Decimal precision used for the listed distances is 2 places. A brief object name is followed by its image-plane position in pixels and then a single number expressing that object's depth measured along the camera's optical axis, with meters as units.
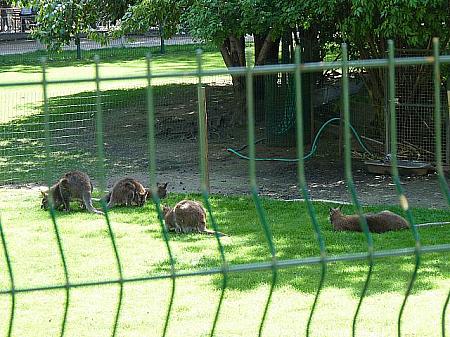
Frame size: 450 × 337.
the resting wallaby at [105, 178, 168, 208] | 13.05
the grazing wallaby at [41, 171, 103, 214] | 12.98
